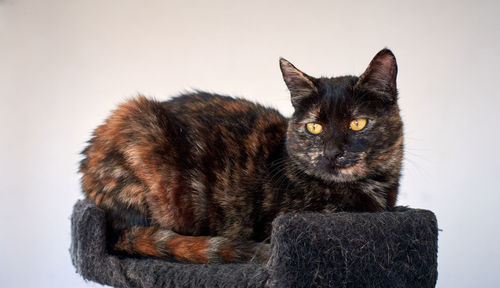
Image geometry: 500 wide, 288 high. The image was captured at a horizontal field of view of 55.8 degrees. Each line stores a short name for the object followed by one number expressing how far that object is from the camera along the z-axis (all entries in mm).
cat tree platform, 882
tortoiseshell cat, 1115
